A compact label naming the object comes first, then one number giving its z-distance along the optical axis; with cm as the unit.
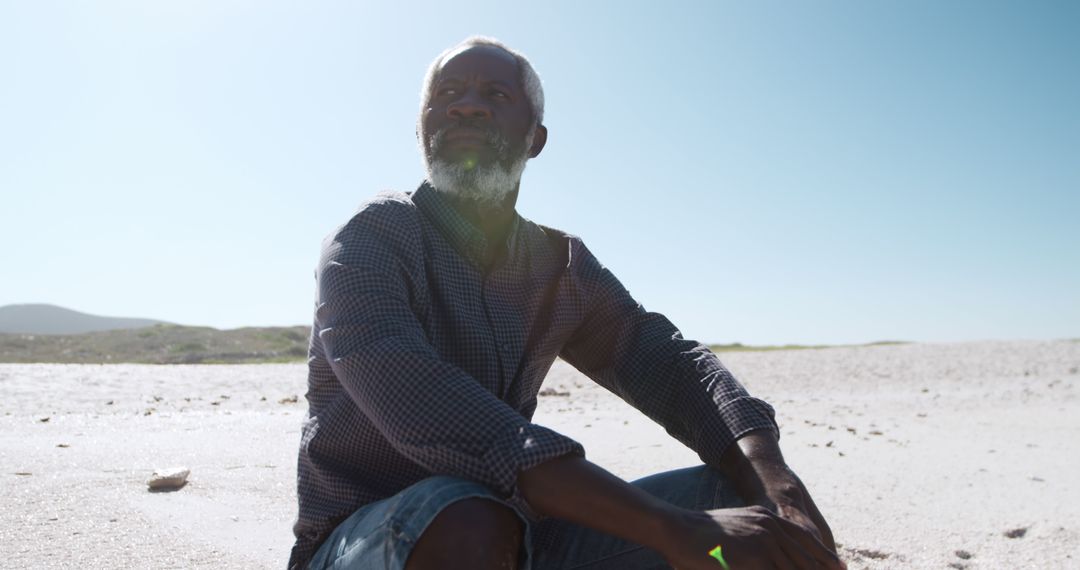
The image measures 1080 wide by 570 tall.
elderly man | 148
